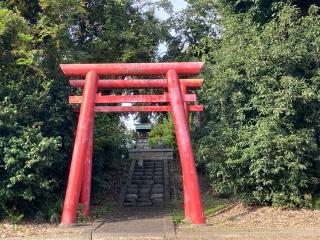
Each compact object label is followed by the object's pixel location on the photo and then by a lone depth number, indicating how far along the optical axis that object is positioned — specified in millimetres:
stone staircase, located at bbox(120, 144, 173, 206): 16891
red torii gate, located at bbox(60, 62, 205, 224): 11289
